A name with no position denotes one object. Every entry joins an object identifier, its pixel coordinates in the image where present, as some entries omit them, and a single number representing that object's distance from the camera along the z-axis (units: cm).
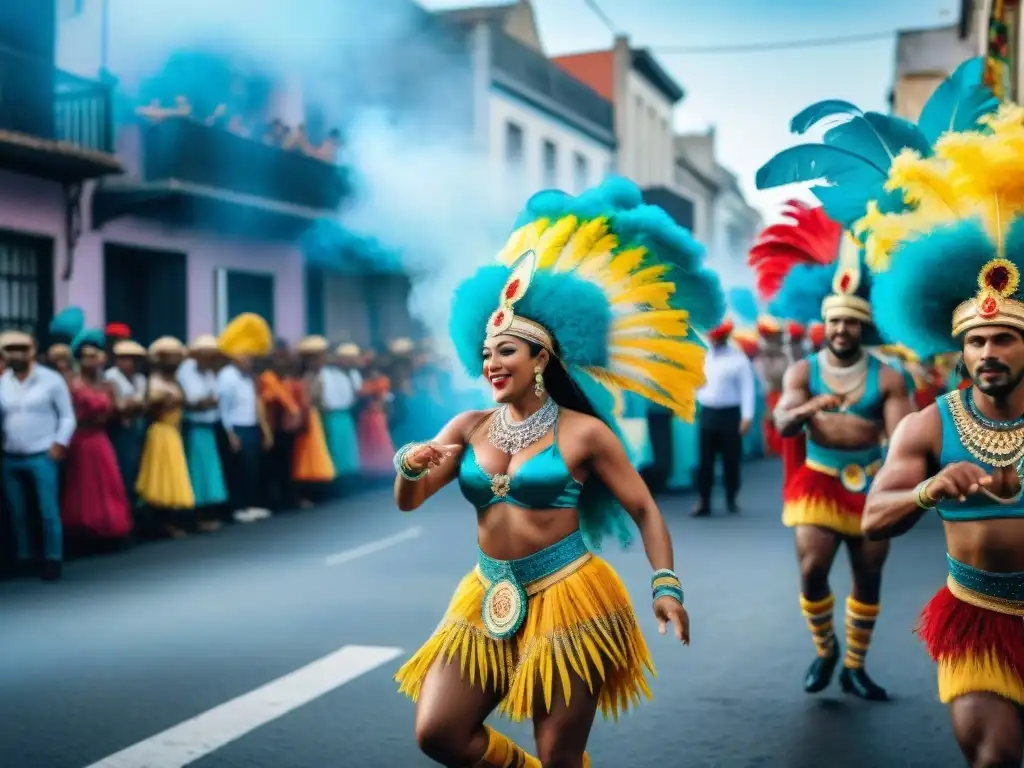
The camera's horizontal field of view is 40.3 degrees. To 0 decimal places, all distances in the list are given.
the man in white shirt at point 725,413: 1415
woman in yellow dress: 1227
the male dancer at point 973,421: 396
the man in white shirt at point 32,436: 1025
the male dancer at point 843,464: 651
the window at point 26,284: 1648
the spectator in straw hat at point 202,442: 1295
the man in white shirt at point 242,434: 1377
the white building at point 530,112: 3109
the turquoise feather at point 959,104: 486
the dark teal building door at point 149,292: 1909
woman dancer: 412
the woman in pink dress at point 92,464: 1129
